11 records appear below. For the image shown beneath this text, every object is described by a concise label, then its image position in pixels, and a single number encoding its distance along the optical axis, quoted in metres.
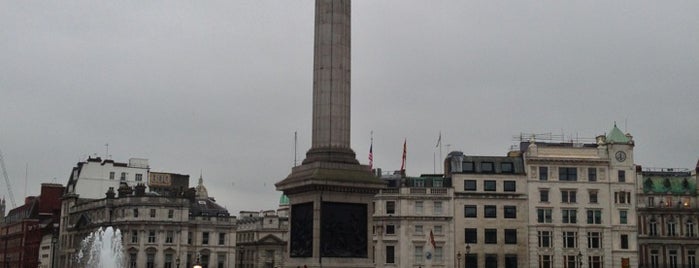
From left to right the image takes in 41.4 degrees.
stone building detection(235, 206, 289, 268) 115.06
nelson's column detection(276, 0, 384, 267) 48.94
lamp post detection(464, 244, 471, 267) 85.64
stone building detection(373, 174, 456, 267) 93.19
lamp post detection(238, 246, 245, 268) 122.57
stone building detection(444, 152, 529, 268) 93.56
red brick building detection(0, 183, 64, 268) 136.88
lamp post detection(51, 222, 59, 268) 123.25
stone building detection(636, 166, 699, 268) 97.25
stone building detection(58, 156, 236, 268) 105.31
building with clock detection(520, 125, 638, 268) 93.94
